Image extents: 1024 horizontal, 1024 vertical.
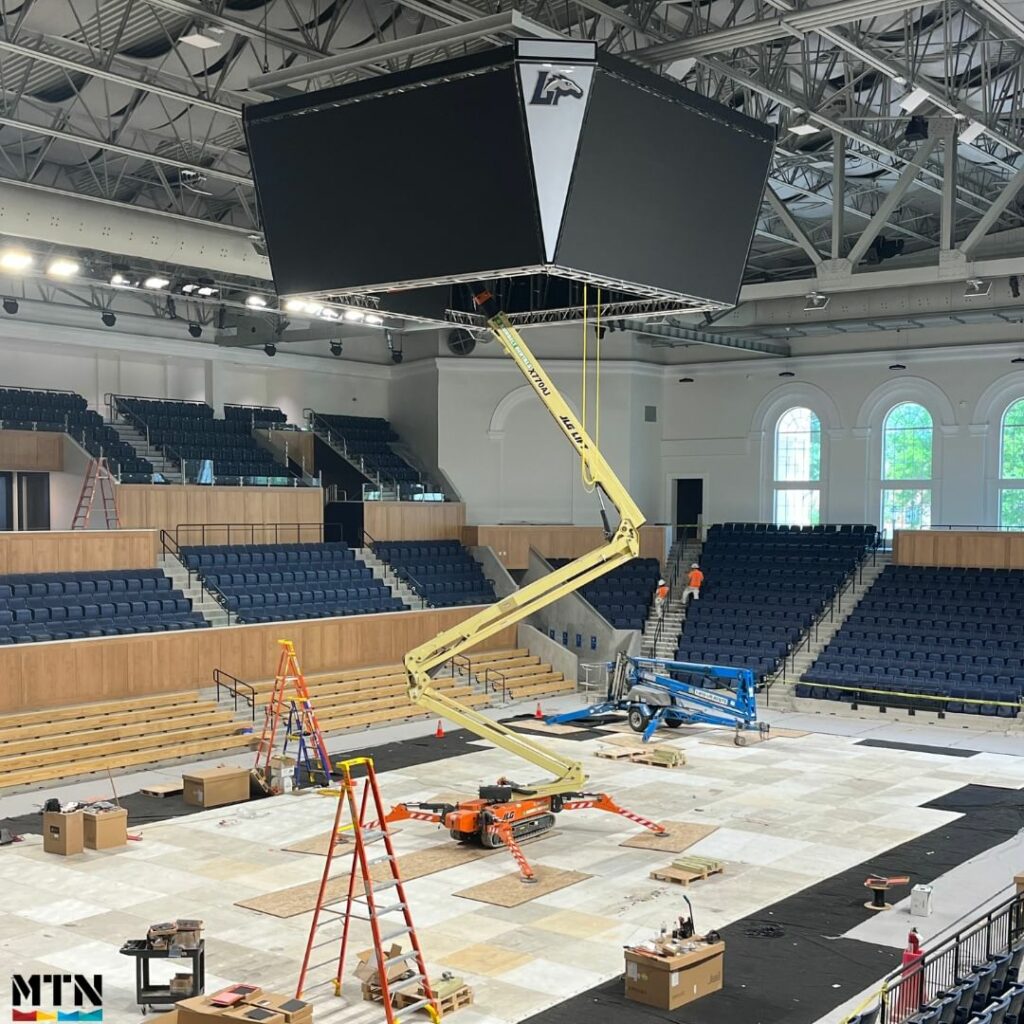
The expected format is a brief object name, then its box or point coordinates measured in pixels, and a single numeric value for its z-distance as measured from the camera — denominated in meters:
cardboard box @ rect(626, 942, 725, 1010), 13.96
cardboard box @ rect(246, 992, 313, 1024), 12.30
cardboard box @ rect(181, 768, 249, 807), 23.34
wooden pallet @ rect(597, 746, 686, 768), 27.34
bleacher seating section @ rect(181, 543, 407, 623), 33.44
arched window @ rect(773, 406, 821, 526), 44.06
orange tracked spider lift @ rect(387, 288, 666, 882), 20.05
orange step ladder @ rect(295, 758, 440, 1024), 13.09
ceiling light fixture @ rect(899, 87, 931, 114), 20.83
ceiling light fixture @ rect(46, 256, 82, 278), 29.89
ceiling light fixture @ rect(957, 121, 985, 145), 22.62
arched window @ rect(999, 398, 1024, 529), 39.62
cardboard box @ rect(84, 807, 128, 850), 20.22
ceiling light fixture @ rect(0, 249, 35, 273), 27.98
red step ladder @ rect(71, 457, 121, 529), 34.84
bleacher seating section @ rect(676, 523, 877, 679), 38.09
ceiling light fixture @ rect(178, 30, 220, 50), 19.56
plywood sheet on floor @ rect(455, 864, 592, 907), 17.89
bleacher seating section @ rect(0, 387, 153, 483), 35.75
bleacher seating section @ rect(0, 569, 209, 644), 28.03
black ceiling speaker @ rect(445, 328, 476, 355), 43.12
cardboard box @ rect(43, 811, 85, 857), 19.83
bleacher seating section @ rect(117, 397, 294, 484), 39.28
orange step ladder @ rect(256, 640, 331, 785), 23.36
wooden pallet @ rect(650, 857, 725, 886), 18.83
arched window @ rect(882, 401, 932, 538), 41.59
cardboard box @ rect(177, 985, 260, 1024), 12.17
